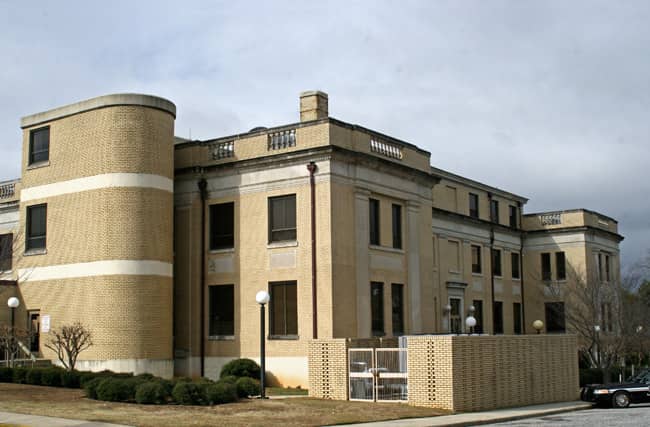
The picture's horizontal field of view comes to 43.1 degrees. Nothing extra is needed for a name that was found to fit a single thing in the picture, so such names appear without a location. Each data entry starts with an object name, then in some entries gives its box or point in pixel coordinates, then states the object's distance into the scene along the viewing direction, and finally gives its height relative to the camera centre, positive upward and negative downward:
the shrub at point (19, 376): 29.80 -1.95
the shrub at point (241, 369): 31.50 -1.89
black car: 28.98 -2.77
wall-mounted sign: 34.59 -0.08
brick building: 31.95 +3.39
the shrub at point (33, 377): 29.30 -1.95
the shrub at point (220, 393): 23.89 -2.15
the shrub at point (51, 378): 28.81 -1.97
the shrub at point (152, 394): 23.97 -2.13
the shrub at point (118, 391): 24.56 -2.08
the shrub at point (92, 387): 25.35 -2.05
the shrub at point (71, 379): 28.14 -1.97
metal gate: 25.58 -1.77
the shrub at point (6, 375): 30.20 -1.94
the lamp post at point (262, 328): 26.03 -0.29
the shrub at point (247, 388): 26.16 -2.18
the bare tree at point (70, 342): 30.36 -0.79
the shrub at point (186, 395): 23.88 -2.16
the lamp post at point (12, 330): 32.88 -0.33
